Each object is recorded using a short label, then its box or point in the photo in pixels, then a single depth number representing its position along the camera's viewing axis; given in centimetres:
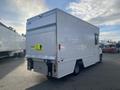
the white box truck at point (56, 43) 410
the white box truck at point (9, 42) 943
